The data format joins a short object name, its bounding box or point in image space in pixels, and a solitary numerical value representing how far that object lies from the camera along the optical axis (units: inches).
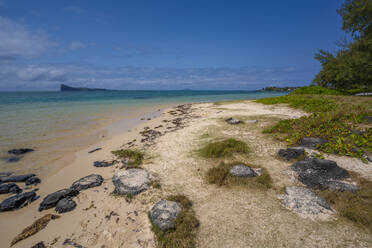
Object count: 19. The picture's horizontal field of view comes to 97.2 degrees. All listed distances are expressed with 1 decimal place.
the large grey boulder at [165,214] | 128.6
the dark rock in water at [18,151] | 317.1
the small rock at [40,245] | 122.3
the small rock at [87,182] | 195.8
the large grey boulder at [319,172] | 170.2
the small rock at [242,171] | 191.9
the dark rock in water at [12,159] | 287.2
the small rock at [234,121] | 419.2
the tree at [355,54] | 714.8
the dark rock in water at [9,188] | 195.9
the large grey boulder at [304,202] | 134.6
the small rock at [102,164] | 257.5
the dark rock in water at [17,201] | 166.4
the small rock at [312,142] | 246.1
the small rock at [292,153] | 225.0
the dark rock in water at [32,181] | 217.0
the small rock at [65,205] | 159.9
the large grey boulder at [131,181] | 182.1
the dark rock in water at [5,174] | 238.8
